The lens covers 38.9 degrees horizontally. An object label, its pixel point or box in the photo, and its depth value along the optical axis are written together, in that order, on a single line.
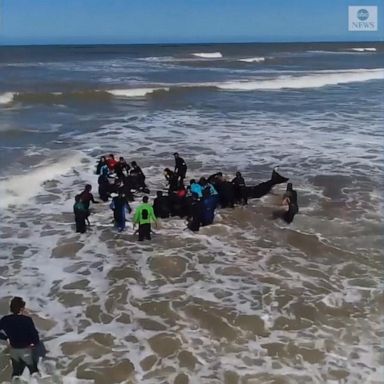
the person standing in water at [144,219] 12.46
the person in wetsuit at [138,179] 16.12
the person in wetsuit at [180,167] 16.87
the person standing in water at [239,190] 15.22
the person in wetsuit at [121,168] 16.70
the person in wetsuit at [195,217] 13.53
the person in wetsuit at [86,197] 13.45
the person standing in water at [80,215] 13.20
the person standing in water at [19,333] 7.43
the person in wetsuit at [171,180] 15.38
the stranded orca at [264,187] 15.76
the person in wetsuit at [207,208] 13.69
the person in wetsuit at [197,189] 14.35
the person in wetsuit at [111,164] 17.16
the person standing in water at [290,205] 14.07
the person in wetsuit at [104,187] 15.54
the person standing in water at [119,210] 13.28
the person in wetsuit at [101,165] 17.15
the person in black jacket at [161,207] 14.24
